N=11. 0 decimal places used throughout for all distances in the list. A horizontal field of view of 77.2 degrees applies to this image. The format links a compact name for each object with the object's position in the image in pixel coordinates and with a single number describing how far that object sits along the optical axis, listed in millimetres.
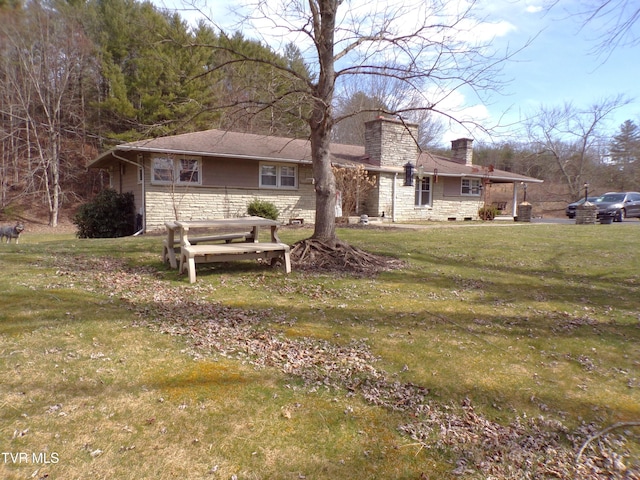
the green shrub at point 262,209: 15086
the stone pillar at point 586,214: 17688
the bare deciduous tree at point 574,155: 37562
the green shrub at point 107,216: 14523
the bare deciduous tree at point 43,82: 22375
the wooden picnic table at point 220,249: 5551
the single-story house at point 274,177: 14320
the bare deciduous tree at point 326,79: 6707
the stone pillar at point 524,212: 21844
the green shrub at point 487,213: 22109
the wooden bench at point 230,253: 5496
